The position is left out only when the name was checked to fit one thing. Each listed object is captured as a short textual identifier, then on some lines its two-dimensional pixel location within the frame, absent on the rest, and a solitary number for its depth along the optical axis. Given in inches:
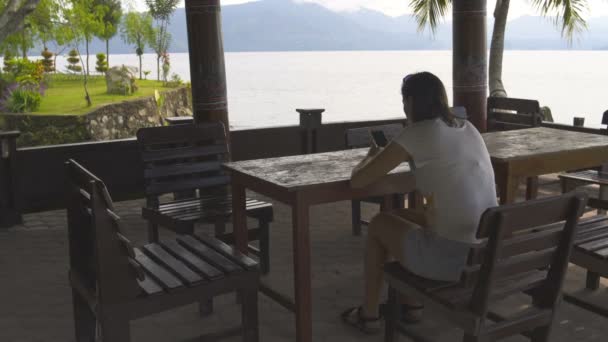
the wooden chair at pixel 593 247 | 119.2
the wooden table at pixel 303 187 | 120.8
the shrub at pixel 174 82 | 1660.4
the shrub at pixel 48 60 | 1712.7
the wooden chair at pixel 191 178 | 158.7
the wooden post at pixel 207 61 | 208.4
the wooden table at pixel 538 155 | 140.3
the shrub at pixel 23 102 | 1151.5
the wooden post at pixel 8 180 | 219.9
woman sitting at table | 110.8
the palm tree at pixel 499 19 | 430.9
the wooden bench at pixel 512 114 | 229.3
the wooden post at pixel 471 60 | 250.8
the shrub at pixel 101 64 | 1835.6
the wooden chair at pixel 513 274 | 94.1
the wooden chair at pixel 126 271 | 101.0
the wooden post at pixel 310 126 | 273.6
